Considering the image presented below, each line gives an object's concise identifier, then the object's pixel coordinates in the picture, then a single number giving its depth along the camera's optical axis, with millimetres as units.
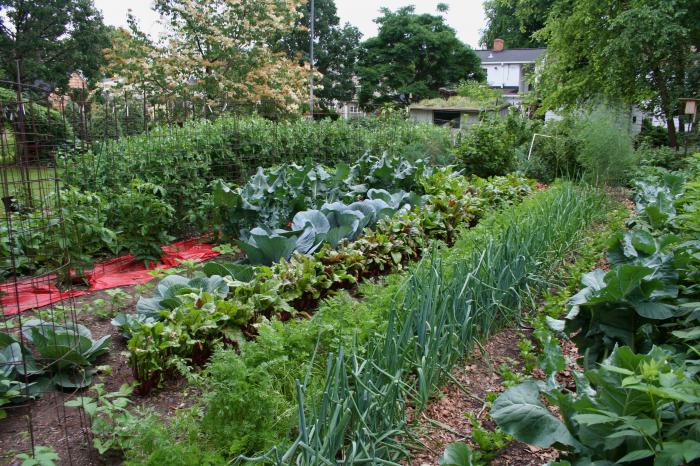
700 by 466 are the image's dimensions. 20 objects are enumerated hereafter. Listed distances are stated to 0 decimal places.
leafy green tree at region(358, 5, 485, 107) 37500
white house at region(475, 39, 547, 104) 41031
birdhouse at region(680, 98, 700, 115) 12681
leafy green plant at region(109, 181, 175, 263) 5410
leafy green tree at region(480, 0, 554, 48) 41875
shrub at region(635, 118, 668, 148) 22703
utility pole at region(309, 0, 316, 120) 20200
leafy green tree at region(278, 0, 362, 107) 37438
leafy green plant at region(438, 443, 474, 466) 1815
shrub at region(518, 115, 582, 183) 11211
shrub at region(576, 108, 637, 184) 9125
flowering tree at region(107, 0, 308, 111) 14078
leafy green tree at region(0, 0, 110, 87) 24281
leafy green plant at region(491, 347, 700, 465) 1257
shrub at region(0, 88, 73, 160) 9746
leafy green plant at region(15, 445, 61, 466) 1998
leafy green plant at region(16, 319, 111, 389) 2793
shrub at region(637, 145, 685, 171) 12445
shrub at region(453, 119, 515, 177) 10125
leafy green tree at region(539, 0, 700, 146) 14234
